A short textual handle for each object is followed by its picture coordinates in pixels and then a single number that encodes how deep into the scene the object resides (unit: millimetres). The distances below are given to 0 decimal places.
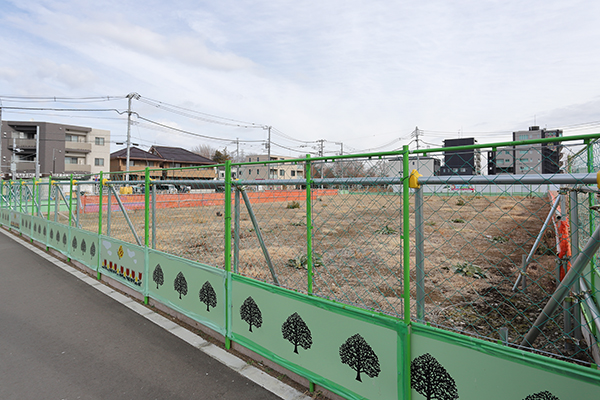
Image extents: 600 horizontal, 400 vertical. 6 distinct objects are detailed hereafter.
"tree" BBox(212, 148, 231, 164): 61906
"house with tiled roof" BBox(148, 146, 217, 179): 51188
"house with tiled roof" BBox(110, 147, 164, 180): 48344
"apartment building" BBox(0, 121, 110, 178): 45250
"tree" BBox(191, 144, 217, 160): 98031
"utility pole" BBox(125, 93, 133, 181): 32416
